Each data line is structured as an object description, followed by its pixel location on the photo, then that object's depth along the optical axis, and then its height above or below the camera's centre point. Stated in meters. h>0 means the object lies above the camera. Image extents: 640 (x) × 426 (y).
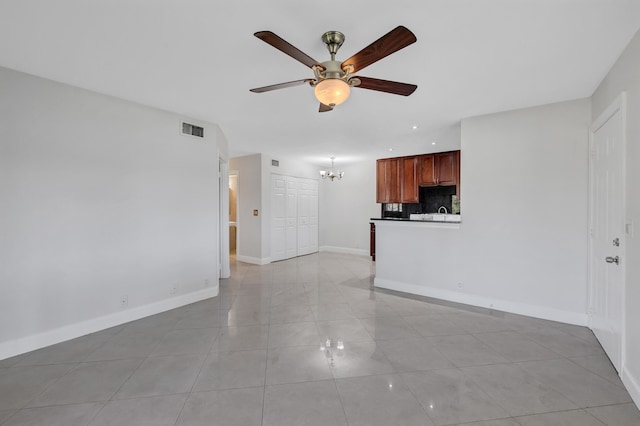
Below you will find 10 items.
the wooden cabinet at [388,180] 6.57 +0.72
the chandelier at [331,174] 6.94 +0.93
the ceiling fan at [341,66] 1.61 +0.97
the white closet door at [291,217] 7.07 -0.16
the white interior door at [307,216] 7.49 -0.15
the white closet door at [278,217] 6.65 -0.15
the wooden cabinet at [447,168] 5.82 +0.90
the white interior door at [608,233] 2.28 -0.21
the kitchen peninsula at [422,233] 4.04 -0.35
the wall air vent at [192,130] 3.83 +1.15
